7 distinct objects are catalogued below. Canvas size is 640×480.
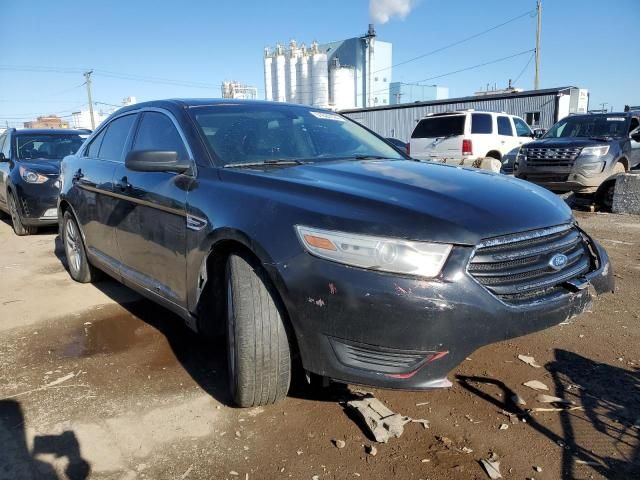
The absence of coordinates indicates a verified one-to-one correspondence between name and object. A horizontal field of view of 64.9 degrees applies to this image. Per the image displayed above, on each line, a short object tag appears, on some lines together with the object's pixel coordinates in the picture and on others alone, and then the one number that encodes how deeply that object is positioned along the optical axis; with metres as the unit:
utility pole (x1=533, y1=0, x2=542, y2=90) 32.38
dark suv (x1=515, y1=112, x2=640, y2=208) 8.96
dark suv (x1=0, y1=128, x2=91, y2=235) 7.46
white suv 12.56
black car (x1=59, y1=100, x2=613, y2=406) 2.07
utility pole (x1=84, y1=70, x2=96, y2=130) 55.18
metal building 24.11
